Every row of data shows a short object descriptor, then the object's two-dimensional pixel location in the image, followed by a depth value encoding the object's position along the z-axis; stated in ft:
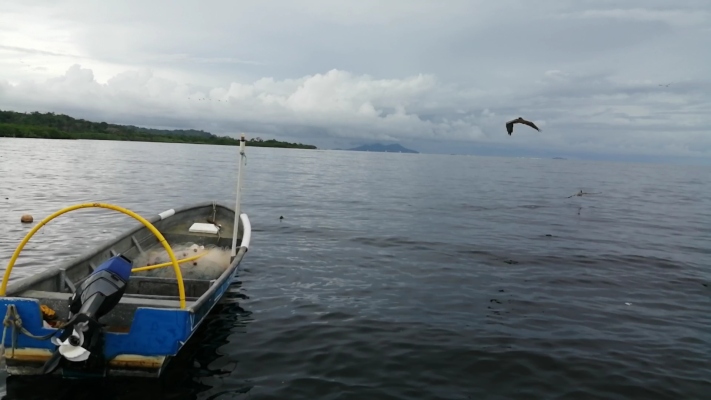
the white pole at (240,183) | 41.16
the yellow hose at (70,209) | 25.12
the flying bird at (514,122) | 51.43
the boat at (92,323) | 23.63
